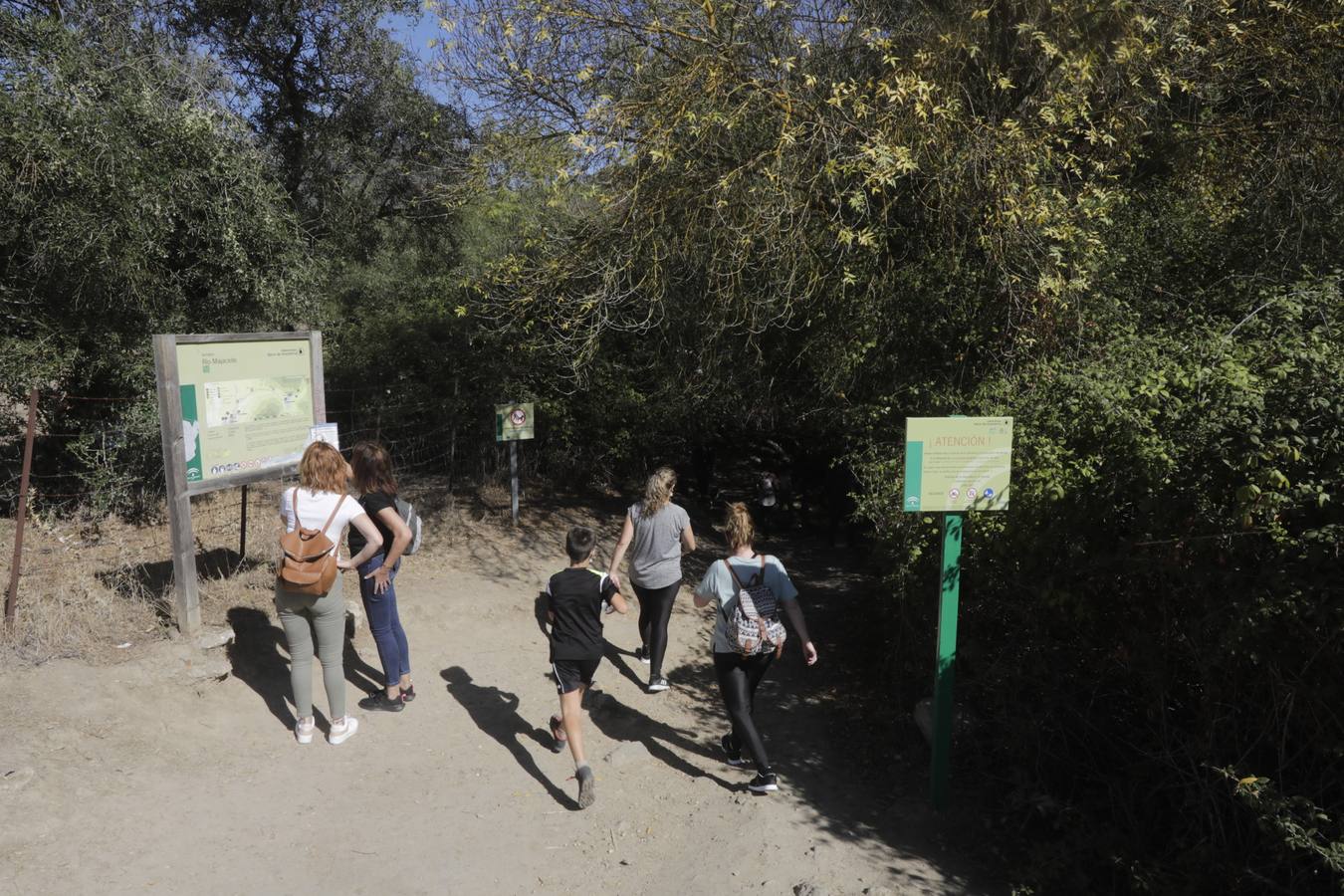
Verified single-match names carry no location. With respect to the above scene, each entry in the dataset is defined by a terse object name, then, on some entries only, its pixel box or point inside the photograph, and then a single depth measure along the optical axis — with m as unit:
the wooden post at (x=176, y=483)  5.52
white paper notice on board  6.44
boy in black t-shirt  4.56
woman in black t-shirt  5.19
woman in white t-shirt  4.84
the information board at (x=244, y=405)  5.73
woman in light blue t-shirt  4.64
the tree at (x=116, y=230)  7.12
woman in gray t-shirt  5.83
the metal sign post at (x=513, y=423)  9.55
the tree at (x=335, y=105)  11.90
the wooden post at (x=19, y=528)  5.48
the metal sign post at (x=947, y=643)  4.51
